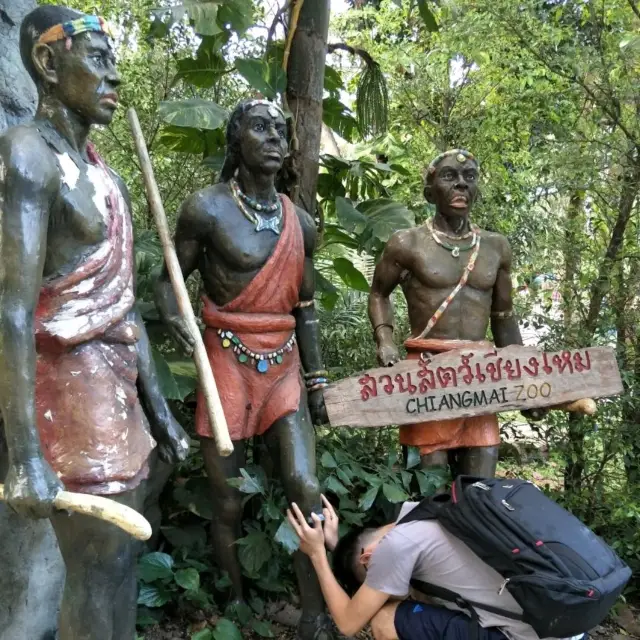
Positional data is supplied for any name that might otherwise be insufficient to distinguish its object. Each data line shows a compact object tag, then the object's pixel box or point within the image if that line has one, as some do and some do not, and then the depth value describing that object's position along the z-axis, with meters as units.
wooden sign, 2.86
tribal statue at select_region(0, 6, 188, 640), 1.73
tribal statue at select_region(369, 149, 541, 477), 3.05
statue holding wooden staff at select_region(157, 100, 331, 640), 2.63
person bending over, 2.09
